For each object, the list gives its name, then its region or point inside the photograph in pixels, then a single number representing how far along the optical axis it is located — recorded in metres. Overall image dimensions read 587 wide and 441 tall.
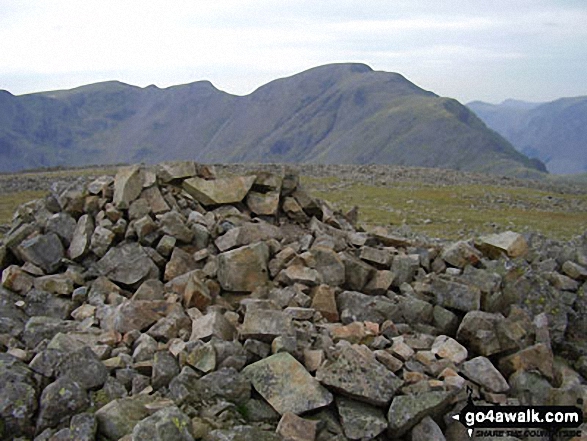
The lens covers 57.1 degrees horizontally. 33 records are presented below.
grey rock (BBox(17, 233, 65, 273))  13.01
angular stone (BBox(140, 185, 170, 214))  13.93
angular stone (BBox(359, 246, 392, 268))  13.38
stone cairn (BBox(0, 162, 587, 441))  8.45
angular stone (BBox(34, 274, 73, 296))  12.27
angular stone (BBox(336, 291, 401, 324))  11.51
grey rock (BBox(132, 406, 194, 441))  7.39
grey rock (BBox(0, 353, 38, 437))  8.06
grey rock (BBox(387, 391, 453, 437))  8.42
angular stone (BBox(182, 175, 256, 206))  15.03
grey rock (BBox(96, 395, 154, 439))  7.87
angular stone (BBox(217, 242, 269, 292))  12.05
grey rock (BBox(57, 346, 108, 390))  8.73
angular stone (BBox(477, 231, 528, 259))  14.45
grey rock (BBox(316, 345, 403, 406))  8.62
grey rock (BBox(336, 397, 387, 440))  8.31
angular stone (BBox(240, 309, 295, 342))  9.62
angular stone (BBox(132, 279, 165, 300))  11.76
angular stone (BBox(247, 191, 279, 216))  15.22
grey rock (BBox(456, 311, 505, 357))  11.02
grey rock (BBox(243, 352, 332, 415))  8.52
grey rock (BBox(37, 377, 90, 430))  8.15
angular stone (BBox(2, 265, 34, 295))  12.31
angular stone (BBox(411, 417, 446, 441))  8.53
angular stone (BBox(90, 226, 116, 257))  13.17
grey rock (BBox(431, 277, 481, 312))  12.13
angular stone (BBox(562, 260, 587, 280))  13.76
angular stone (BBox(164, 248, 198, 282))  12.57
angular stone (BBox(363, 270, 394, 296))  12.60
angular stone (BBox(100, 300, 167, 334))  10.48
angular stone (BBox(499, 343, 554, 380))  10.73
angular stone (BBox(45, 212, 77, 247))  13.77
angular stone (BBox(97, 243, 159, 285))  12.64
